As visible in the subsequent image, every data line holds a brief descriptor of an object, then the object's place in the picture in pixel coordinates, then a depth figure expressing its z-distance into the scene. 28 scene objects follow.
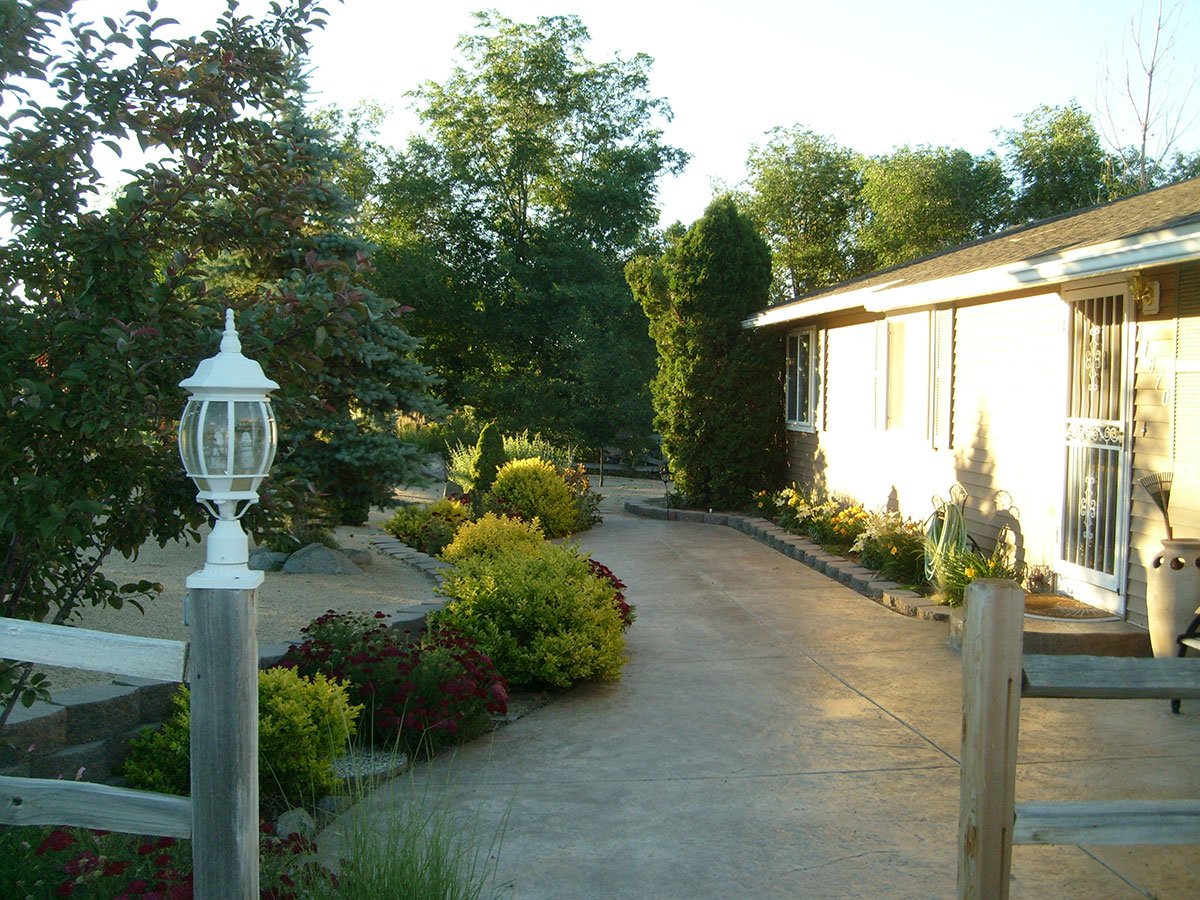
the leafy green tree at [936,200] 30.77
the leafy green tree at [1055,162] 29.64
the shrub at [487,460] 13.87
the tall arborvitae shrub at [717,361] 14.24
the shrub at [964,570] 7.91
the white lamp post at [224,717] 2.24
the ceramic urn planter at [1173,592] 5.89
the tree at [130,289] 3.10
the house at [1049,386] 6.46
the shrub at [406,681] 4.95
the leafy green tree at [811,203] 36.97
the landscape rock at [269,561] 8.93
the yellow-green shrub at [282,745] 4.15
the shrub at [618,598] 6.99
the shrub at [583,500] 13.67
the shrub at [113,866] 2.79
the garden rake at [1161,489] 6.43
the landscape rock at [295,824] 3.81
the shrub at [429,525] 10.98
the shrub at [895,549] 9.45
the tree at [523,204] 27.23
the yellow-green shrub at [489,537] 8.76
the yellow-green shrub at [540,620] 6.03
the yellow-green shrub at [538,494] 12.88
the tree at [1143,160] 23.43
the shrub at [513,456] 14.16
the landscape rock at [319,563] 8.87
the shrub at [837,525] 11.16
